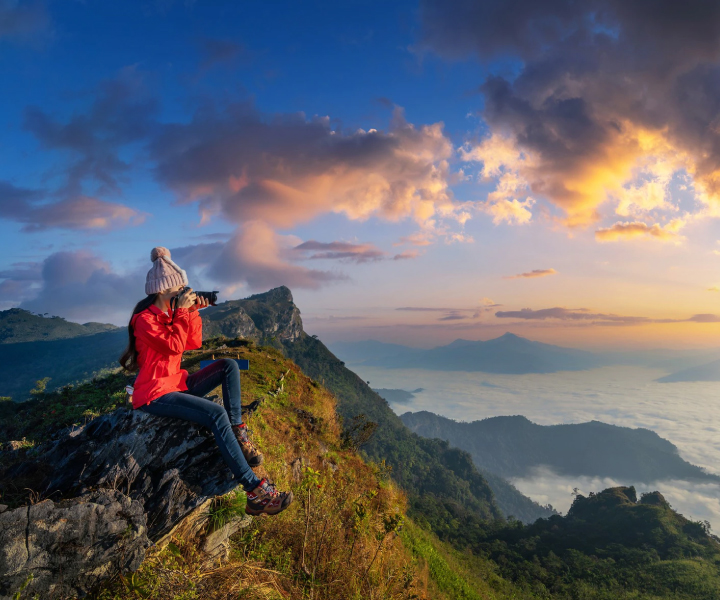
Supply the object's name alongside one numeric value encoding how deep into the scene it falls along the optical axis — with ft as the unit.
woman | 11.15
